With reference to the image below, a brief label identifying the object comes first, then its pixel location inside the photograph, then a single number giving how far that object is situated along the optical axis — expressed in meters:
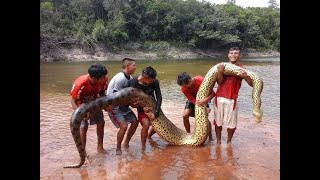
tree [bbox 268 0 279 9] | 75.51
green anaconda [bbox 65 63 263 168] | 3.83
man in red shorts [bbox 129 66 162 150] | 4.28
